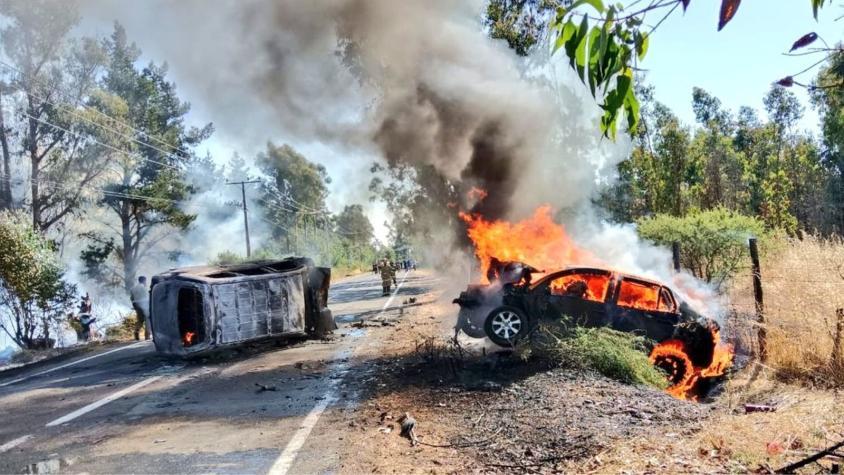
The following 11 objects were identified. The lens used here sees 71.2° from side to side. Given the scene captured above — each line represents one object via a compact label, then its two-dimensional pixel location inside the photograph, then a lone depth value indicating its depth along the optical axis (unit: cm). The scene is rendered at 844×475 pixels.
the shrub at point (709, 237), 1524
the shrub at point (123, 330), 1830
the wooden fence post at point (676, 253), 1273
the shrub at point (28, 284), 1575
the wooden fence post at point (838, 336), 718
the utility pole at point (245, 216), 4225
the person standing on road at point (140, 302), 1551
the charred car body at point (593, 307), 890
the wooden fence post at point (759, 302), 836
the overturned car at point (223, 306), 1078
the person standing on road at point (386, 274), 2555
